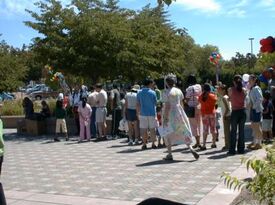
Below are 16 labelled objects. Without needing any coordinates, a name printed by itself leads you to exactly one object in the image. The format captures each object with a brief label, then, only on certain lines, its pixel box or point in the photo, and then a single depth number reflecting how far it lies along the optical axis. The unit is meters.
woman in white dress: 9.81
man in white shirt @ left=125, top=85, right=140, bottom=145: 13.23
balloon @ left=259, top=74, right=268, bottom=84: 13.54
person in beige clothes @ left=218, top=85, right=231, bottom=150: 11.03
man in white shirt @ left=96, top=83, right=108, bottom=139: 14.35
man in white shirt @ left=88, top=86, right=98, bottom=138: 14.55
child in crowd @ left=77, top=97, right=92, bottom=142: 14.54
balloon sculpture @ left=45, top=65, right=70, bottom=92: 25.25
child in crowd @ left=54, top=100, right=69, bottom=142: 14.98
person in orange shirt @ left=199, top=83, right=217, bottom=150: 11.21
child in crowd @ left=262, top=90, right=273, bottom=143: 11.98
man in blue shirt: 11.84
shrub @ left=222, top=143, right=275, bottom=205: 3.69
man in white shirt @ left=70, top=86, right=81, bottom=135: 16.14
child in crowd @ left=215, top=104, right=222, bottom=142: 13.04
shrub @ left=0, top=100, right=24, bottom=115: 24.02
